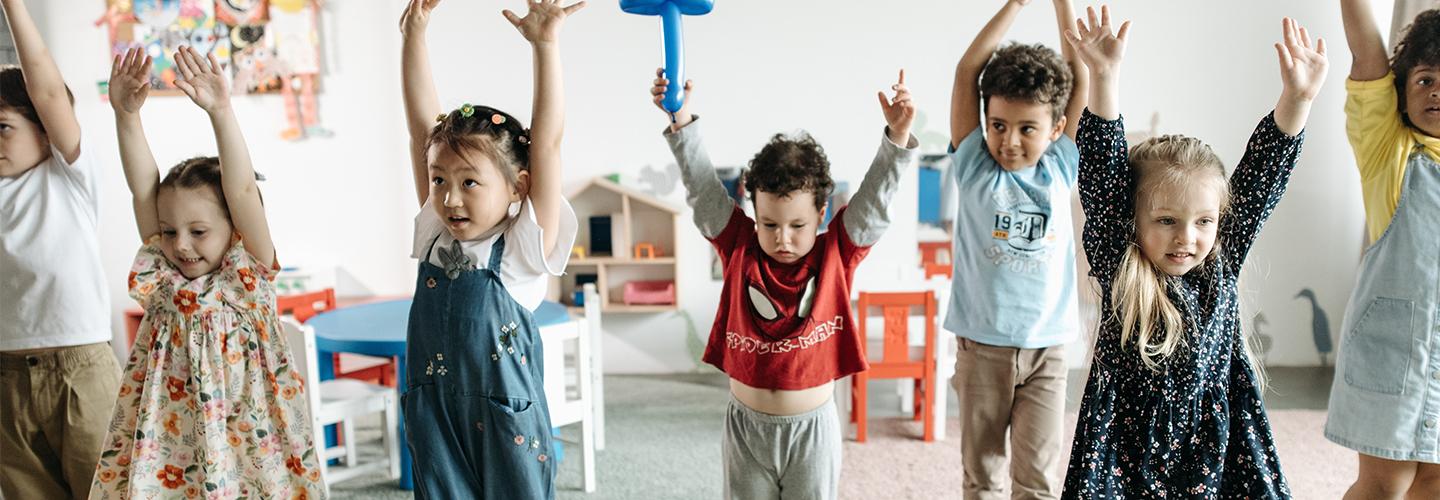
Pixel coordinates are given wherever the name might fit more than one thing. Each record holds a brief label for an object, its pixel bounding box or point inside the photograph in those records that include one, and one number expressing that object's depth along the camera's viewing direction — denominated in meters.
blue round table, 2.19
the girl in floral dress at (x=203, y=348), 1.49
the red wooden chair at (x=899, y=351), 2.71
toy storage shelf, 3.35
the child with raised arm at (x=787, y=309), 1.47
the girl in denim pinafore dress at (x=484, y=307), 1.37
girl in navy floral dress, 1.25
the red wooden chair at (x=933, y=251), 3.37
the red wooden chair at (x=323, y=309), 2.74
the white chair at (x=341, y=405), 2.16
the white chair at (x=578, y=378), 2.24
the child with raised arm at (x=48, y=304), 1.57
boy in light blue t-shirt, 1.62
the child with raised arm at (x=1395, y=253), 1.40
